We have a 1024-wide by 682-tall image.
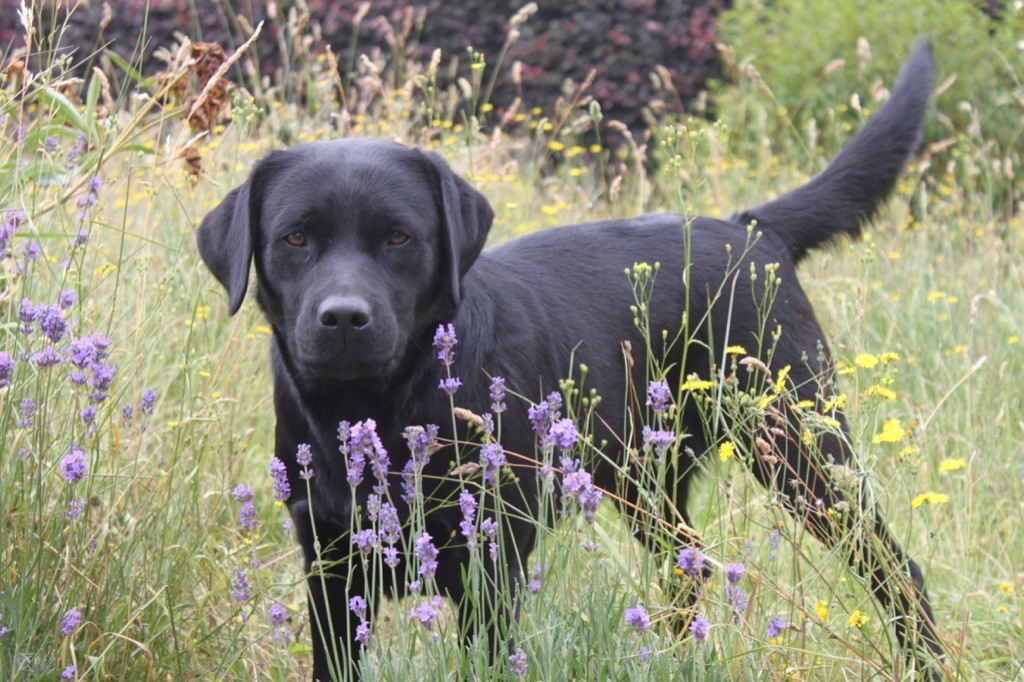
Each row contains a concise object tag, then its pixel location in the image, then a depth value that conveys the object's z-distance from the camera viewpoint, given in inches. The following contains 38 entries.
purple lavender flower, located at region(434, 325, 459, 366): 171.6
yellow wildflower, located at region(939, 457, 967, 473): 172.9
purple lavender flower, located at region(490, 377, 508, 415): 165.0
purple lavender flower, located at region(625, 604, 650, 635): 146.2
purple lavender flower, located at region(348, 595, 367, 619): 156.2
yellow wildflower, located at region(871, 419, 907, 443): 163.2
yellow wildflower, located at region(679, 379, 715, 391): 178.2
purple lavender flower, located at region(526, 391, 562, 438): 150.8
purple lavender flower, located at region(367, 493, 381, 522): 154.5
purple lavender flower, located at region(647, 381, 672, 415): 162.9
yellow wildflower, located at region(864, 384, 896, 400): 170.1
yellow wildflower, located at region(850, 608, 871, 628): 169.0
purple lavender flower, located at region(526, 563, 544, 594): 163.0
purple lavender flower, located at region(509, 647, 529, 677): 154.6
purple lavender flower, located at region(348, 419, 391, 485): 150.9
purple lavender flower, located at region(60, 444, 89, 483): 171.9
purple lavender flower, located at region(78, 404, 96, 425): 176.9
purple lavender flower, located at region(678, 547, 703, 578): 155.6
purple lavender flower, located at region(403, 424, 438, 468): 157.6
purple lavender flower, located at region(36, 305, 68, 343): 170.9
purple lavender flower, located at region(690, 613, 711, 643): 151.5
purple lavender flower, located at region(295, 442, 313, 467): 163.8
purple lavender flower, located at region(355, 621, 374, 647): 154.9
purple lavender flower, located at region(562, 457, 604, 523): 144.6
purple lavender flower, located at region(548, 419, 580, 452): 142.4
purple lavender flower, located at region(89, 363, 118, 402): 176.9
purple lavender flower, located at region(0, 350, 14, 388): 166.6
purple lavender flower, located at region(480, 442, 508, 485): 154.6
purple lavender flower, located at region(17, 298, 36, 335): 177.6
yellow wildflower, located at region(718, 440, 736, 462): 173.9
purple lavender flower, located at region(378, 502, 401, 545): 154.4
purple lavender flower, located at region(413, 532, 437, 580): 152.3
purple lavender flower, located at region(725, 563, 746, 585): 147.8
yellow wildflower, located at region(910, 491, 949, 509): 160.3
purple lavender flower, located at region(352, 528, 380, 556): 155.6
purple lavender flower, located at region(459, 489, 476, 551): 154.0
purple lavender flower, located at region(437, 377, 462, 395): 165.6
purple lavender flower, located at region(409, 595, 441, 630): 146.3
